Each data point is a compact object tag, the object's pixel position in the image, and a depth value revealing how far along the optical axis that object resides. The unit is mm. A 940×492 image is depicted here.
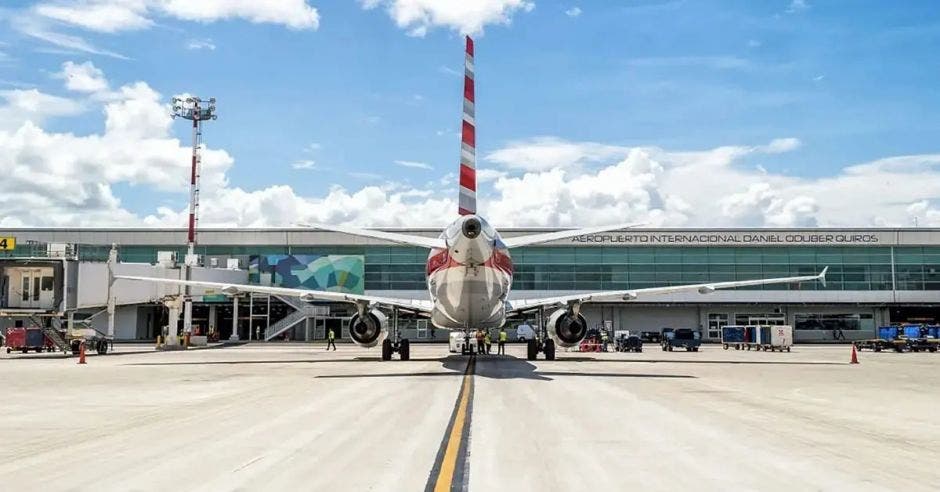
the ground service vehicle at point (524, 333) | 84081
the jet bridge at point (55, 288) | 47312
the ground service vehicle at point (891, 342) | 59656
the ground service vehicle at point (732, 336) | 68062
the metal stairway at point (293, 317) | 81188
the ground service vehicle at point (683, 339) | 60844
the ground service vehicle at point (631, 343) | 57141
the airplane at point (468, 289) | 27734
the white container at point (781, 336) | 58906
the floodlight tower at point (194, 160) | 58875
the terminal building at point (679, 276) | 84375
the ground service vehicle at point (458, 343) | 45094
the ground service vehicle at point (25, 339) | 46688
